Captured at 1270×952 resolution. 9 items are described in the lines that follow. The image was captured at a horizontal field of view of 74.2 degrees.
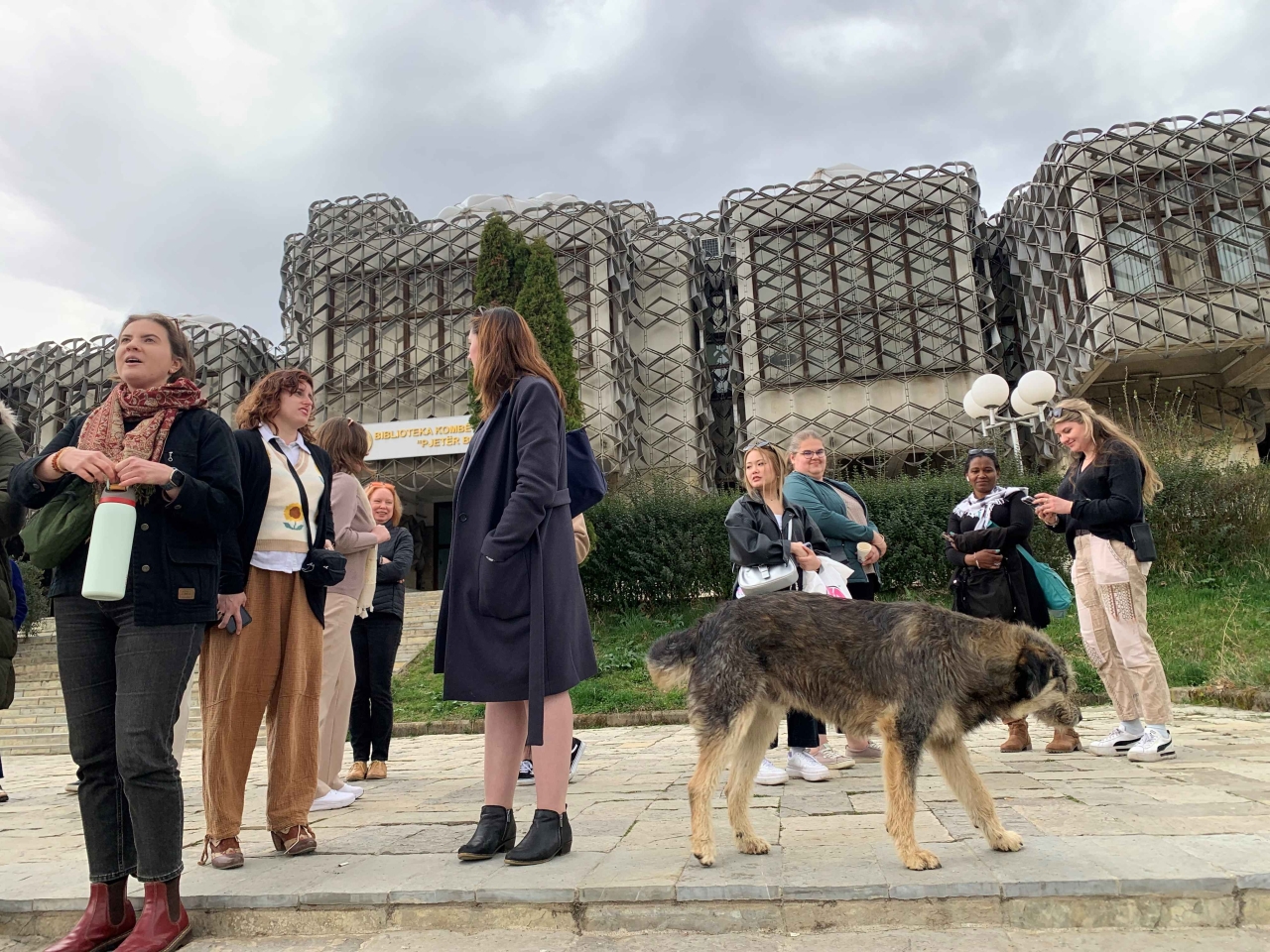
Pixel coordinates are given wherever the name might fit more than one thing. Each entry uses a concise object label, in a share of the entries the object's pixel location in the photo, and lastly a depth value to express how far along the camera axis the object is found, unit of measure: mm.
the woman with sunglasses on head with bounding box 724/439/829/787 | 4781
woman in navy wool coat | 3105
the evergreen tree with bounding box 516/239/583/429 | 18219
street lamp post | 13211
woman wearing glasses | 5469
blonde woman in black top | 5070
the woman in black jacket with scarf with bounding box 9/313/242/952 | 2656
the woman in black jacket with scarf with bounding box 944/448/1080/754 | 5645
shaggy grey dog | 2998
